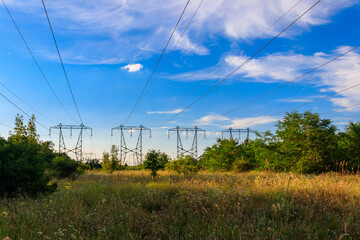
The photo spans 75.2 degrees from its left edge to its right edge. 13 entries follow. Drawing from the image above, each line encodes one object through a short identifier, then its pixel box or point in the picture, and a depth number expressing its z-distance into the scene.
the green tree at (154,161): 20.78
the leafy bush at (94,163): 55.51
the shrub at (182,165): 21.67
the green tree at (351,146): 20.64
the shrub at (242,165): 27.48
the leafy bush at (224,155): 30.23
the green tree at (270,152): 21.69
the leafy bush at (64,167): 21.05
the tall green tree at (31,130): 23.58
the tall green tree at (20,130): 22.59
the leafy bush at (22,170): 8.30
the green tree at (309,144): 19.28
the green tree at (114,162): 28.35
